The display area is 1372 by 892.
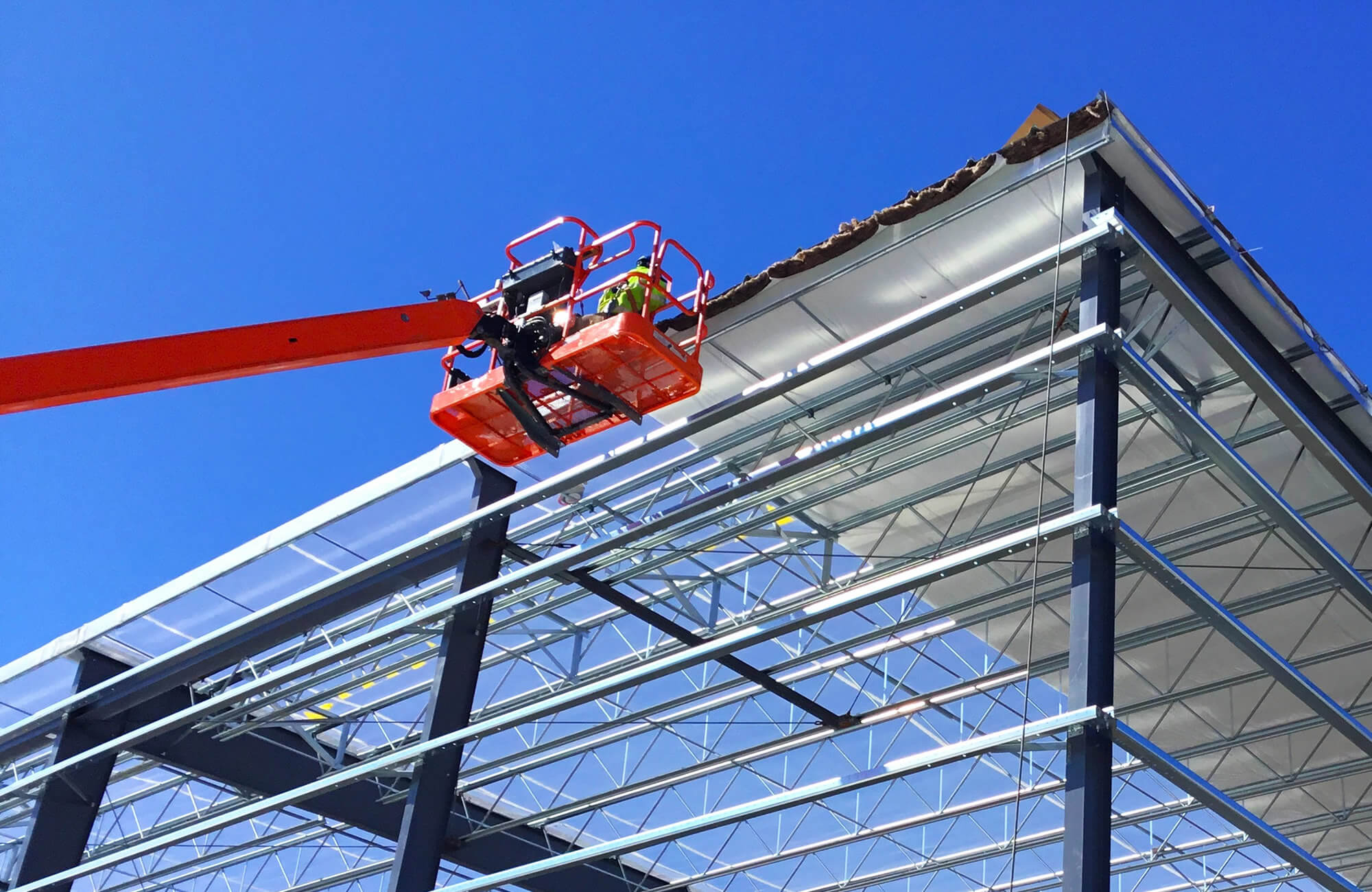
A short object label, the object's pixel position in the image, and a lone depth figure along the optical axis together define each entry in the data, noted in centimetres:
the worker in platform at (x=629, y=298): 1645
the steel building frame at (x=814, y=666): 1545
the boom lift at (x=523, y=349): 1538
